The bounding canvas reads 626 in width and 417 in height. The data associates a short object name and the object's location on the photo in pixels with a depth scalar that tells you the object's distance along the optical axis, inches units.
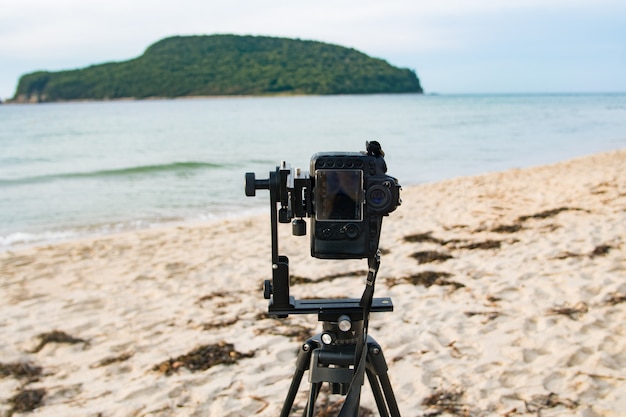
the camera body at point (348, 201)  62.6
